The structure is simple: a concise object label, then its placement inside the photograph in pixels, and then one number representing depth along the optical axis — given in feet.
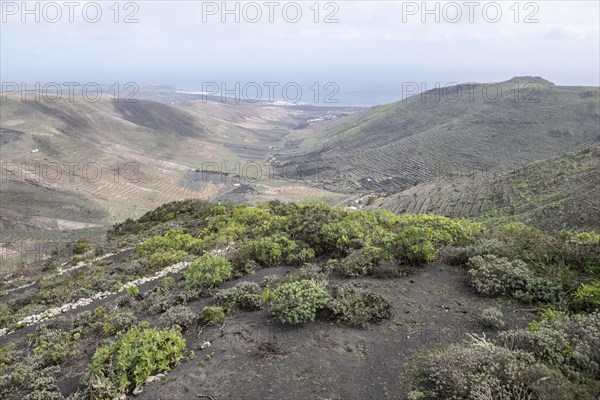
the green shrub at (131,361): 18.26
